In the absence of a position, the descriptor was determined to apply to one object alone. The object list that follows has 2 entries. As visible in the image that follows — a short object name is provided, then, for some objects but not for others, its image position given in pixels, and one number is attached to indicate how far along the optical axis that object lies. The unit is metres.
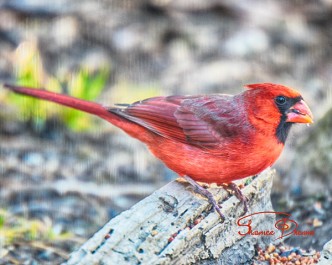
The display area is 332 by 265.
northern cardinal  5.61
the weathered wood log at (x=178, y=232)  4.82
